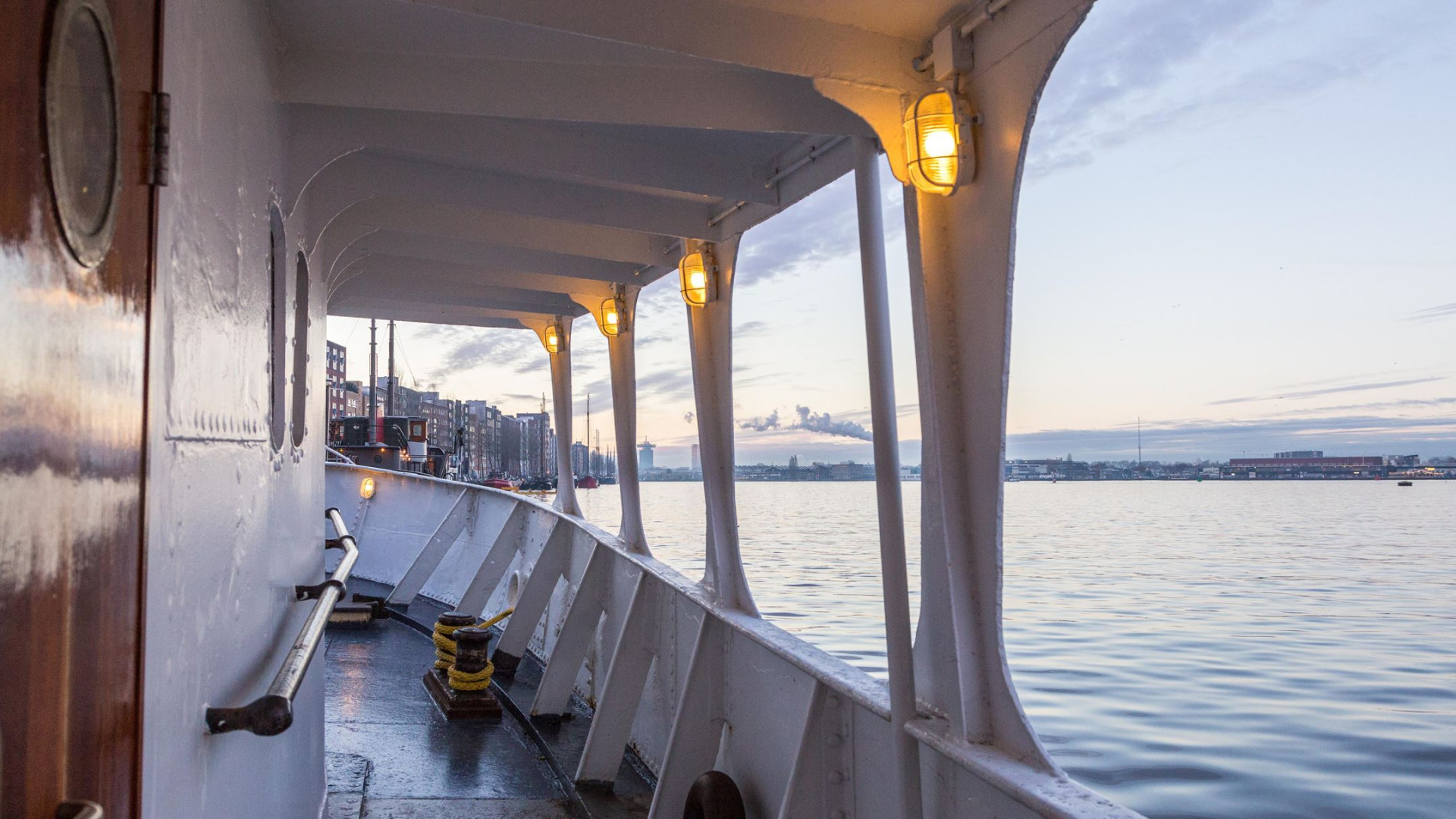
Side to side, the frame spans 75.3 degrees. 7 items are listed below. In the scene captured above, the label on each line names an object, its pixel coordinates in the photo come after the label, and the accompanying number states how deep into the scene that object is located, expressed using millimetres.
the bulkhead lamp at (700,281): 4855
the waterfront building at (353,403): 92688
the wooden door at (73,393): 798
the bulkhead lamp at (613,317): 6719
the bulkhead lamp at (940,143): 2541
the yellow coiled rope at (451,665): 5668
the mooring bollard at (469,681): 5594
